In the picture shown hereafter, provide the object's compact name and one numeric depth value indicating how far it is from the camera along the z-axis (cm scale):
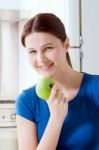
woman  158
